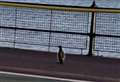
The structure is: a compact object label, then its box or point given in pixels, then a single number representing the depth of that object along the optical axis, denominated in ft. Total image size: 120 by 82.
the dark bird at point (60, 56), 62.95
